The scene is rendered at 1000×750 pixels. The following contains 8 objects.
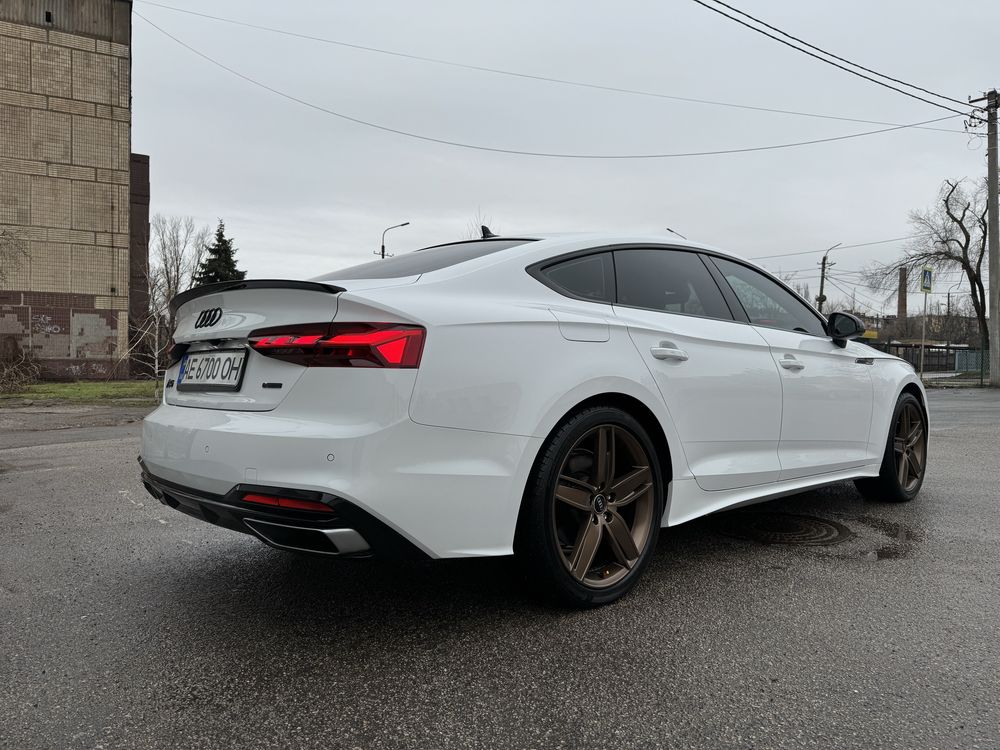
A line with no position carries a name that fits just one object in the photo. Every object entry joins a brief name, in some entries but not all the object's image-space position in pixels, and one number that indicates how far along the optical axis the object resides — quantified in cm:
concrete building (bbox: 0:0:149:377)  2697
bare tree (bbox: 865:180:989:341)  4162
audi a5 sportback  246
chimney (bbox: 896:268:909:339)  8319
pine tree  4338
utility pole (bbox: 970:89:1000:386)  2452
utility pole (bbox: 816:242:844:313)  5319
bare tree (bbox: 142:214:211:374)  5319
